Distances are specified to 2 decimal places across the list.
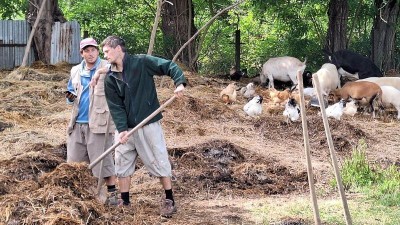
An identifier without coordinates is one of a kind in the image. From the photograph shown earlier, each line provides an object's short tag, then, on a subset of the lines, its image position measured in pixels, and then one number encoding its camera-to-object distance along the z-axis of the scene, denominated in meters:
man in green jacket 6.71
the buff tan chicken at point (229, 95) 14.20
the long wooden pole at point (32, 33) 15.62
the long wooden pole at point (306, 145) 5.27
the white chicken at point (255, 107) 12.88
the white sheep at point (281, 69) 17.38
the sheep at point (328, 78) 15.59
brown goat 14.05
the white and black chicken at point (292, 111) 12.22
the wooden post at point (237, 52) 20.12
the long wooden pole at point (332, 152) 5.30
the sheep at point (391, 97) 14.05
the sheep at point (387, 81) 15.26
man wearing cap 7.04
